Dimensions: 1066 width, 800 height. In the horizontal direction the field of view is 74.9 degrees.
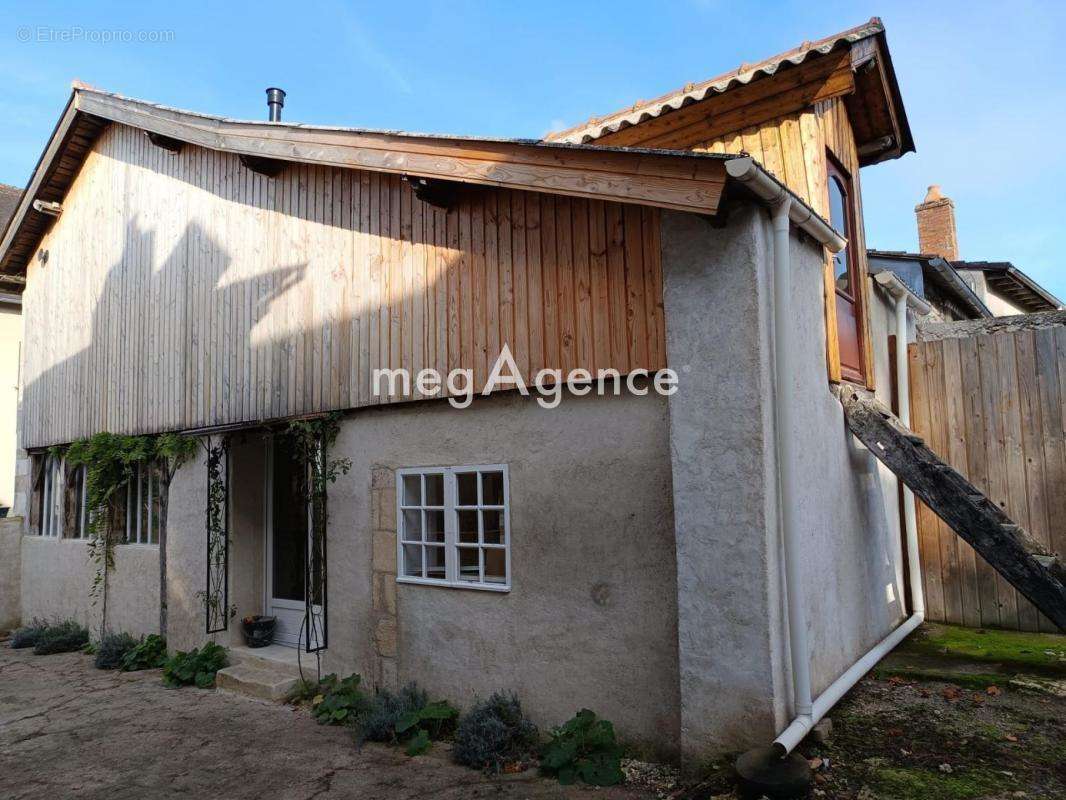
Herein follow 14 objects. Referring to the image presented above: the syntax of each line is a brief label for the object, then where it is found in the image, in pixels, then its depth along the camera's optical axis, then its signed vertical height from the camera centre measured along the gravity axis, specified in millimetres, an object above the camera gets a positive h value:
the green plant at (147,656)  8234 -2163
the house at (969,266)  13938 +3538
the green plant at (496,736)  4777 -1920
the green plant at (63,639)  9422 -2225
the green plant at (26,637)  9891 -2275
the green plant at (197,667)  7348 -2094
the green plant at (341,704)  5977 -2060
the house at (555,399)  4148 +495
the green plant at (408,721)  5375 -1990
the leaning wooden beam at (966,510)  4074 -404
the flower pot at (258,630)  7750 -1791
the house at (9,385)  15203 +2030
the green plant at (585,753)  4340 -1886
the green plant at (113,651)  8367 -2135
